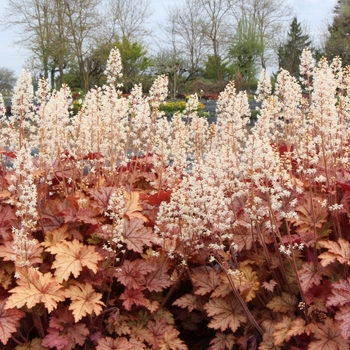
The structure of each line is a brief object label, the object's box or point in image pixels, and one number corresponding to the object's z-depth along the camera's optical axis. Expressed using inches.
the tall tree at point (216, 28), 1723.7
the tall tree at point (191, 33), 1785.2
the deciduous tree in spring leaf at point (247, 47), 1883.6
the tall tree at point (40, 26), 1414.9
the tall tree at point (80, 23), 1411.2
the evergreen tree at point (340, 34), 1438.2
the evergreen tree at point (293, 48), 1640.0
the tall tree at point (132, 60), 1722.8
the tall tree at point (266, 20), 1868.8
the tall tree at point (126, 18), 1729.8
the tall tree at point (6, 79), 1851.6
